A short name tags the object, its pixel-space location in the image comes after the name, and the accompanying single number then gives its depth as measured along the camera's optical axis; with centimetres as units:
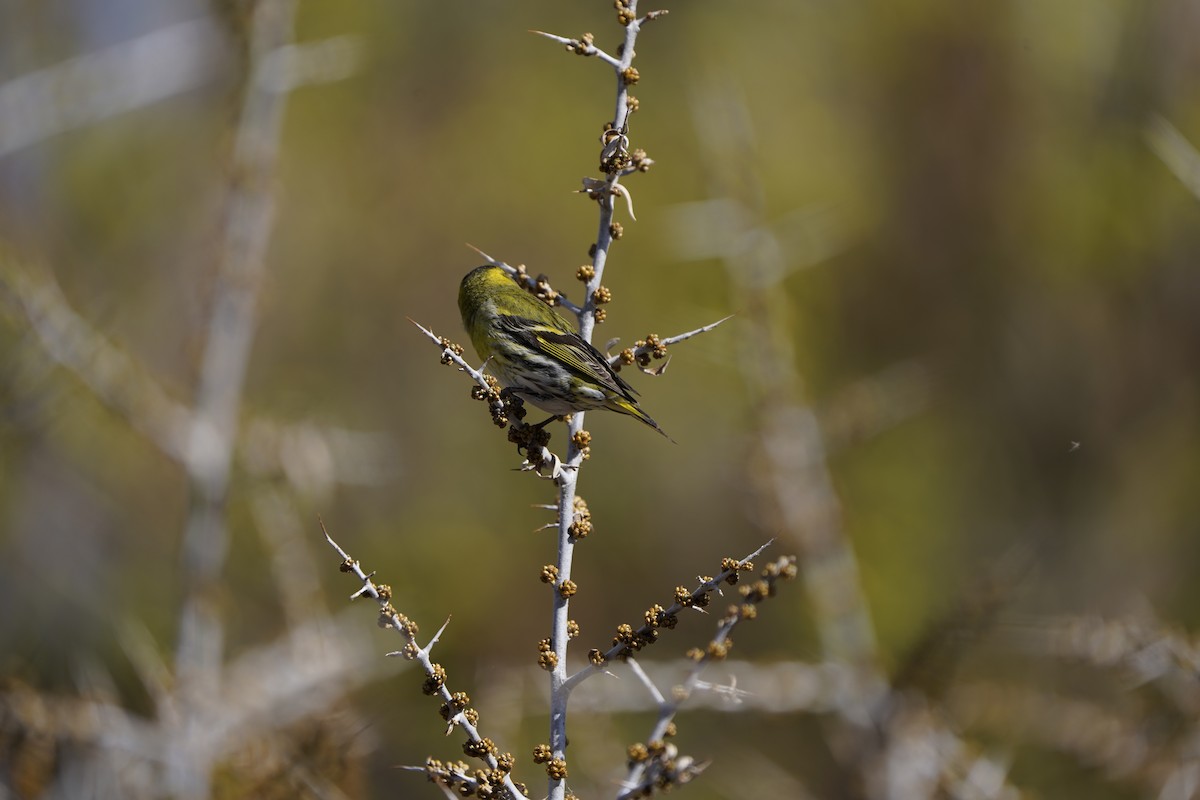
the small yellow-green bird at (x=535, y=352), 891
